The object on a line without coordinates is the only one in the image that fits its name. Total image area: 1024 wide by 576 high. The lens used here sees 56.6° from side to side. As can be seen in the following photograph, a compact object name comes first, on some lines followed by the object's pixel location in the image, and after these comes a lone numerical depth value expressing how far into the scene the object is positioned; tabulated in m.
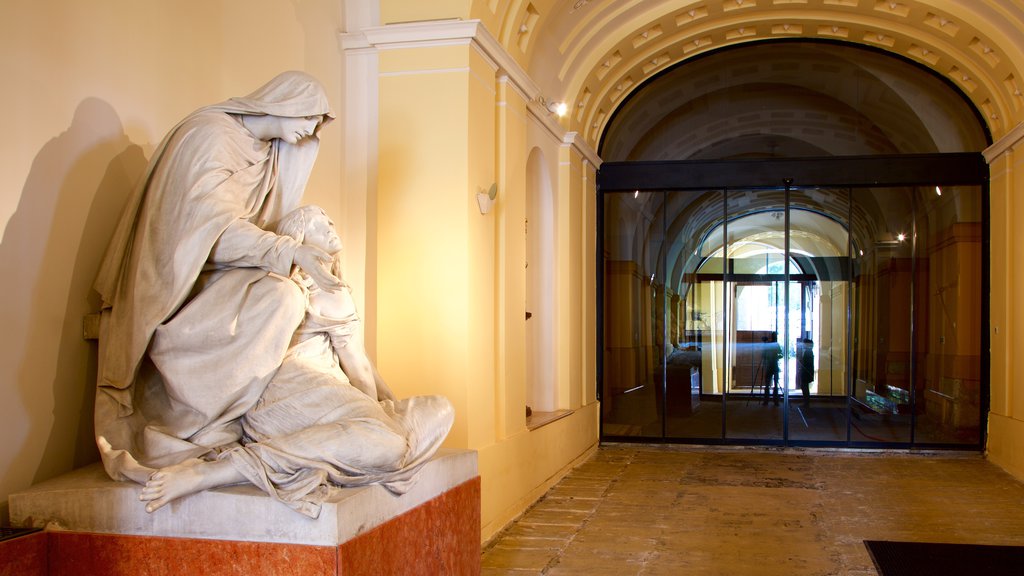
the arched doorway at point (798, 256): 12.55
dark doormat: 6.24
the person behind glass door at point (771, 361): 13.54
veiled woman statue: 3.68
